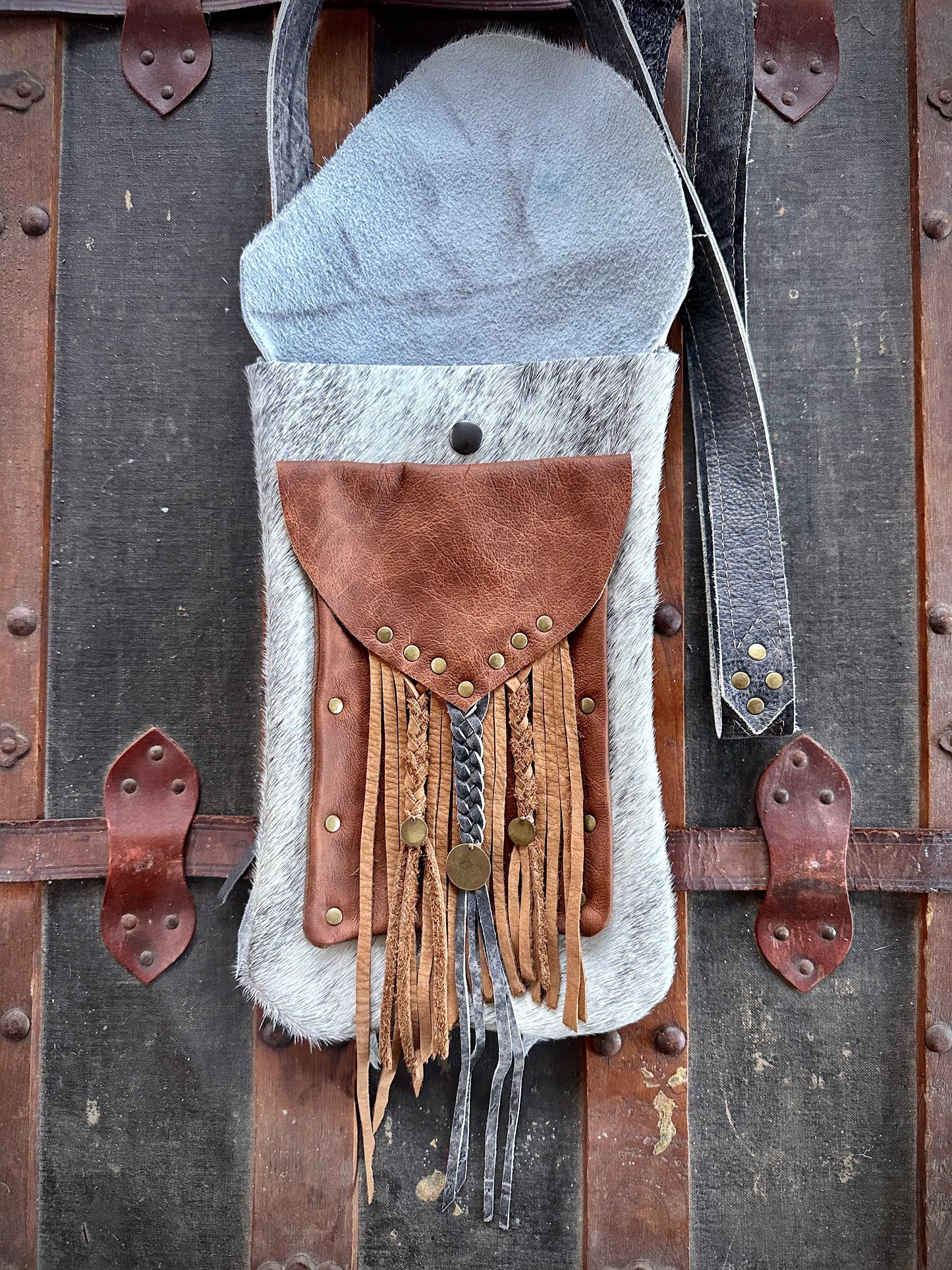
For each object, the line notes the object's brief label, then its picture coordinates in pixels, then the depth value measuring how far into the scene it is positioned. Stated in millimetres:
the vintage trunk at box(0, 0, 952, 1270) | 953
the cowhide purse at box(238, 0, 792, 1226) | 837
